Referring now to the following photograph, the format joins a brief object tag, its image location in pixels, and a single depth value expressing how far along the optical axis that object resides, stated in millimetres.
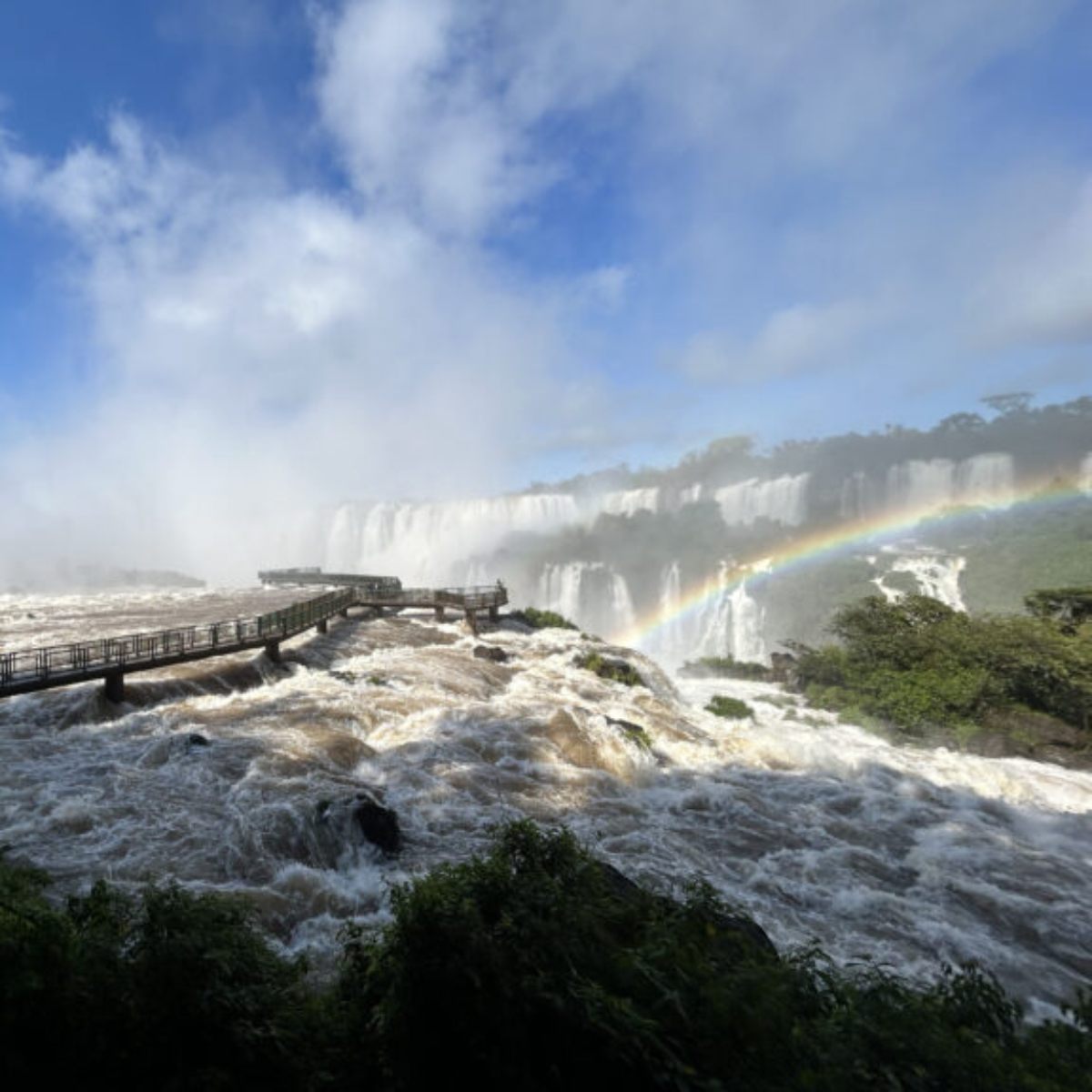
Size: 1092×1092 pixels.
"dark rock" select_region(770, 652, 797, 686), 36500
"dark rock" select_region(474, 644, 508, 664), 29281
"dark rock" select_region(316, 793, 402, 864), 11578
